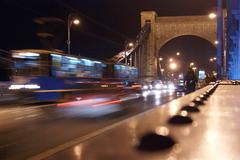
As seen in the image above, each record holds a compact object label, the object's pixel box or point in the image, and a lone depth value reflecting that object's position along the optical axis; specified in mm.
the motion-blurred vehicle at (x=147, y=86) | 61756
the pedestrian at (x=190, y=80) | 35594
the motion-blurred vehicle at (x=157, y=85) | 65662
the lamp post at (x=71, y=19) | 40216
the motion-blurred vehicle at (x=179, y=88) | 51375
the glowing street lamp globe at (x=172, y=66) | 117025
